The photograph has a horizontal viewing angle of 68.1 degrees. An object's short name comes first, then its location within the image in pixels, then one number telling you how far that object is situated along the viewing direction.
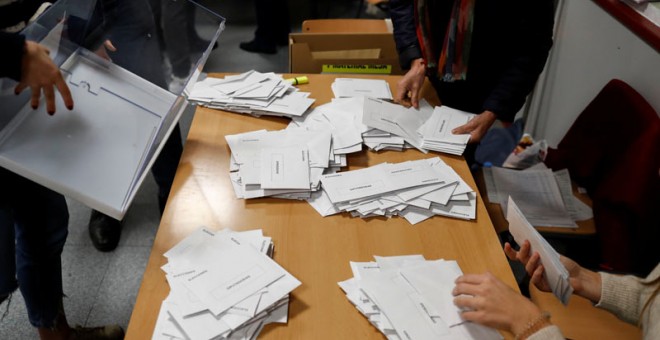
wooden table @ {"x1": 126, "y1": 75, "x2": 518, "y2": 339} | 0.91
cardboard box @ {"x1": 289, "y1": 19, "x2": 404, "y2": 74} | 1.94
